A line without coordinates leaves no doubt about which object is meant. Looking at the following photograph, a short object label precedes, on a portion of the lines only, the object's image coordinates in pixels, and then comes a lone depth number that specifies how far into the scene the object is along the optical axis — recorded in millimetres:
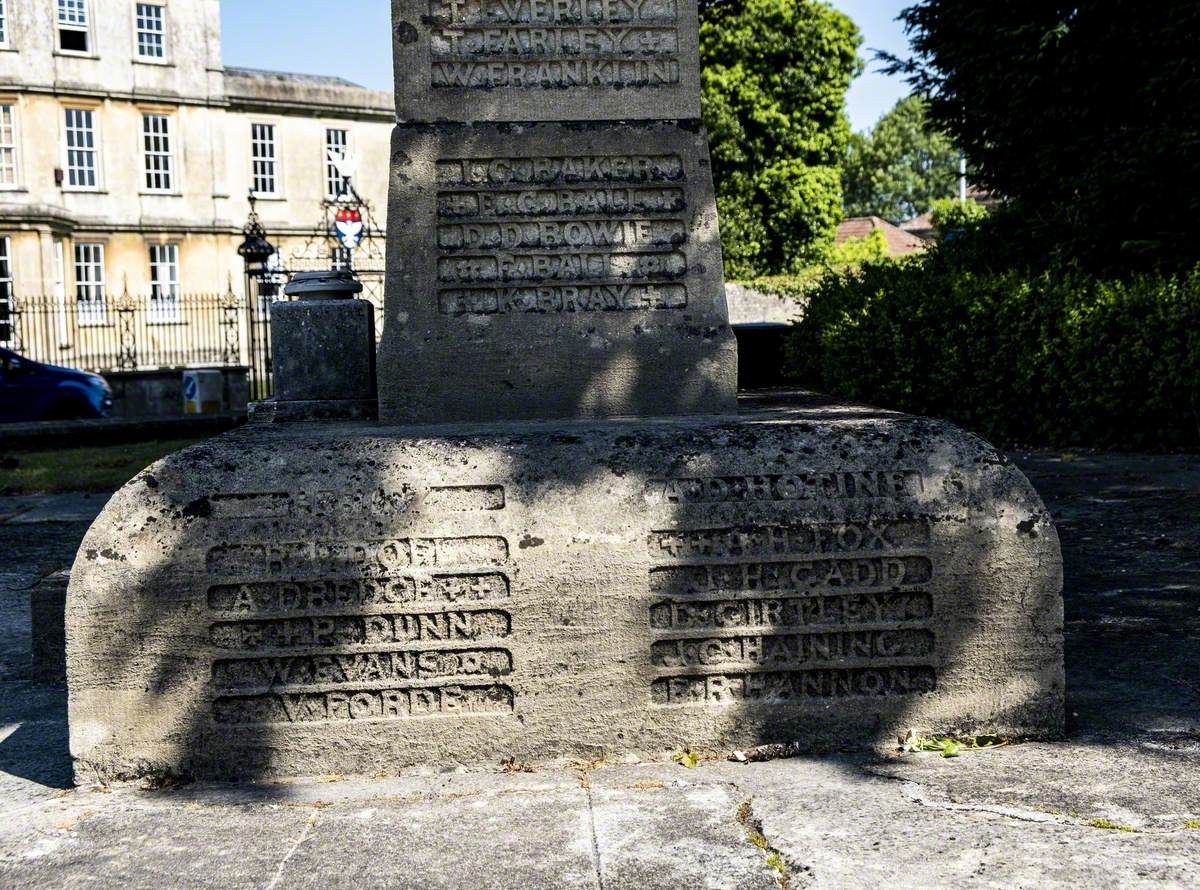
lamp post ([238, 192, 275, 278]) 21250
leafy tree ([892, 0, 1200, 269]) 11680
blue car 18312
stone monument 3314
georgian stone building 32688
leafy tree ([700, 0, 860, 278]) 38969
